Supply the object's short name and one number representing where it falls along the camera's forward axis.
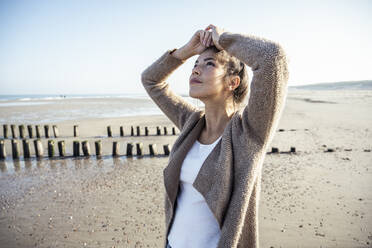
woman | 1.81
